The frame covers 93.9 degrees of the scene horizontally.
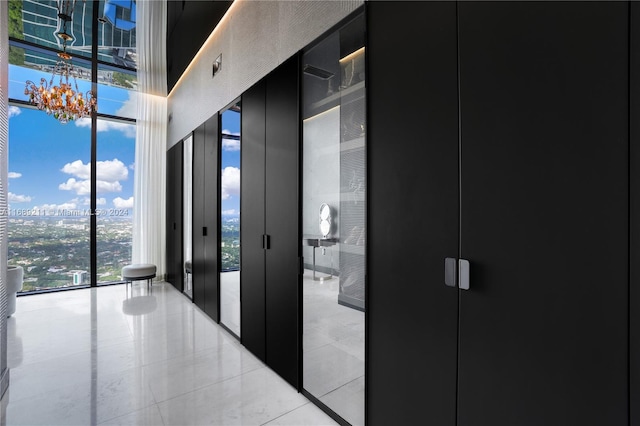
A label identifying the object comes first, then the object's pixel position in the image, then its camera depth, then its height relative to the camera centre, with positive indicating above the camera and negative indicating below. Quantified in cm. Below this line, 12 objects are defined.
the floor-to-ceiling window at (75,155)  550 +109
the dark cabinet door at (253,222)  310 -14
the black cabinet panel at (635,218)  96 -3
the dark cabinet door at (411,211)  148 -1
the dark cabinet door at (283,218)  261 -8
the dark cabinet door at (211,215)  411 -8
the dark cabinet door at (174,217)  577 -16
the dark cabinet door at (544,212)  102 -1
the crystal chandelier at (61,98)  467 +180
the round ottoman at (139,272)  561 -119
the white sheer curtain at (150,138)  645 +157
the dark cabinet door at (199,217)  461 -12
